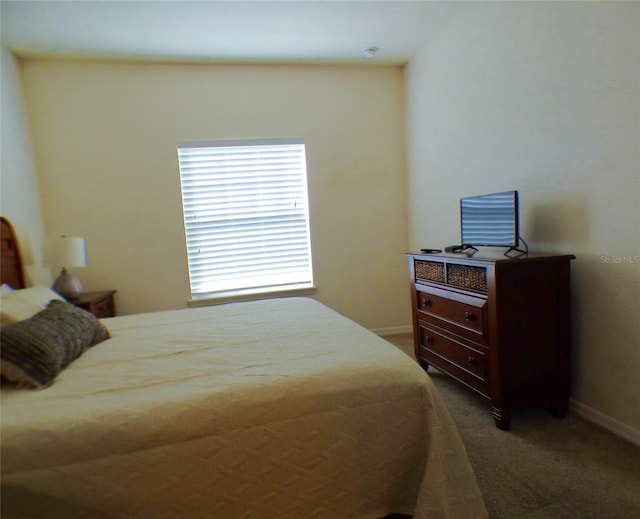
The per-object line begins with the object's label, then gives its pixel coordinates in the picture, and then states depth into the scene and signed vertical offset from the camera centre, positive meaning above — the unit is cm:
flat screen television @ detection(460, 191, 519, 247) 209 -3
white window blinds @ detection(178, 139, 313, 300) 346 +15
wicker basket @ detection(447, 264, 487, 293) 203 -36
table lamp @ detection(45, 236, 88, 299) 269 -11
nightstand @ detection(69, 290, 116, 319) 270 -48
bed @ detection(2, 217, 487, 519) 100 -63
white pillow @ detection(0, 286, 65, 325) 155 -27
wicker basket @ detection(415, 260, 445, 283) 244 -36
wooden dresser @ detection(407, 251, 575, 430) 193 -63
